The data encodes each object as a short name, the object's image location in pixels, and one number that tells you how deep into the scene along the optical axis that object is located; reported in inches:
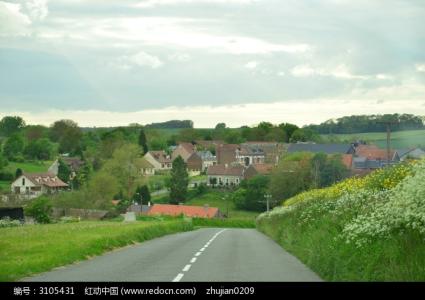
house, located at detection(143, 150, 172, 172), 7202.8
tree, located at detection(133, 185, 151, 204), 4616.1
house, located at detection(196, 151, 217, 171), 7480.3
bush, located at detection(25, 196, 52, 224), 2441.1
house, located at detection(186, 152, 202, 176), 7243.6
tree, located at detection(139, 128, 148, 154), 7550.2
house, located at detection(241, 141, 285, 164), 6555.1
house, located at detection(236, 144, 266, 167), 7247.5
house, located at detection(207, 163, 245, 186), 5817.4
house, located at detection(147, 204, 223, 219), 3811.3
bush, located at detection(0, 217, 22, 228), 1803.6
